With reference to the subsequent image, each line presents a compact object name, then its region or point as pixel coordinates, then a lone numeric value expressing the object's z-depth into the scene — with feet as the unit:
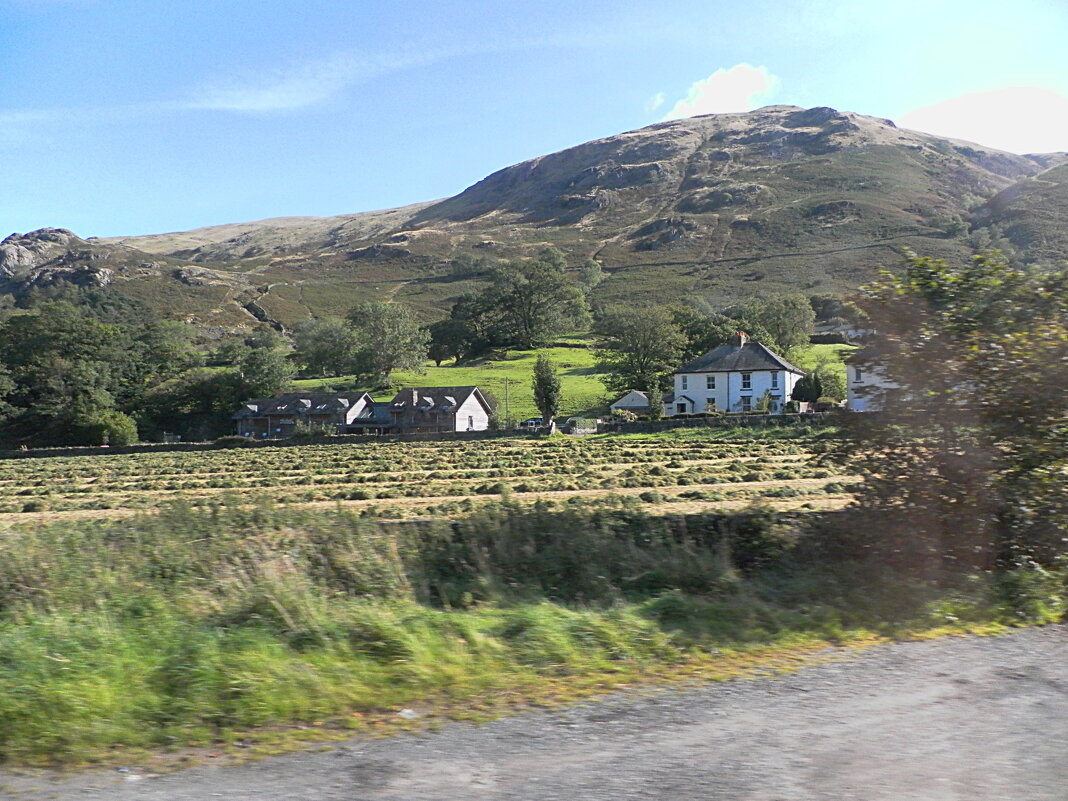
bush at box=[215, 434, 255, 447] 232.67
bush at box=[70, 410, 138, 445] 255.09
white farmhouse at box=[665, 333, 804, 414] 245.65
